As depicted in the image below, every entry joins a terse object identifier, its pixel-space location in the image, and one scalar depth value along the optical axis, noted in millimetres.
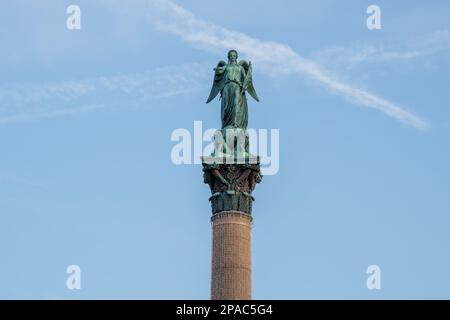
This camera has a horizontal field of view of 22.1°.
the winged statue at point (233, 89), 53594
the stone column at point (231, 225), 49906
